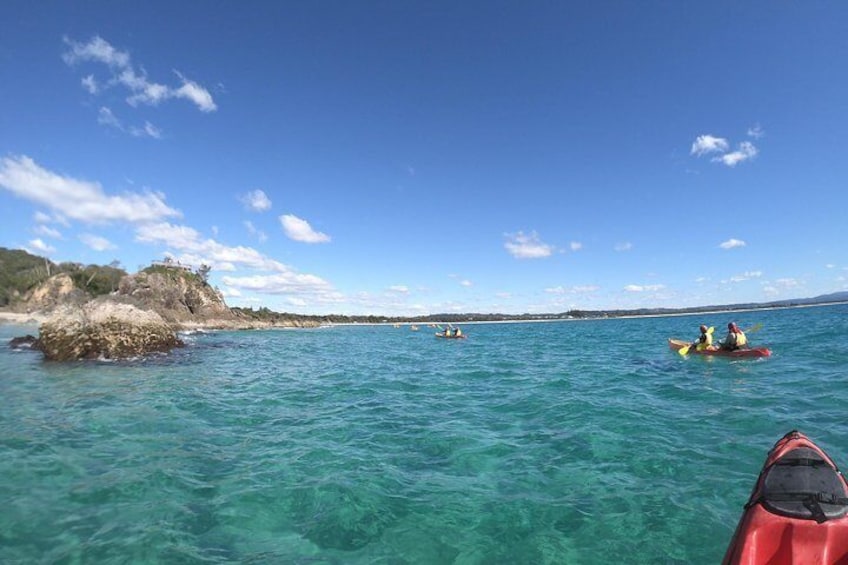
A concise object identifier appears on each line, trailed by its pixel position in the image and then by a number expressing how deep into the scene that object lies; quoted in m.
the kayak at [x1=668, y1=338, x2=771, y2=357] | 22.84
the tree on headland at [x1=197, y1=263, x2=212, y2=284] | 110.72
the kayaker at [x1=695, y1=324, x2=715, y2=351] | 25.75
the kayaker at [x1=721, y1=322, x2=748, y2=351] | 24.27
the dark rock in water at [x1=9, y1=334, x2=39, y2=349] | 30.95
